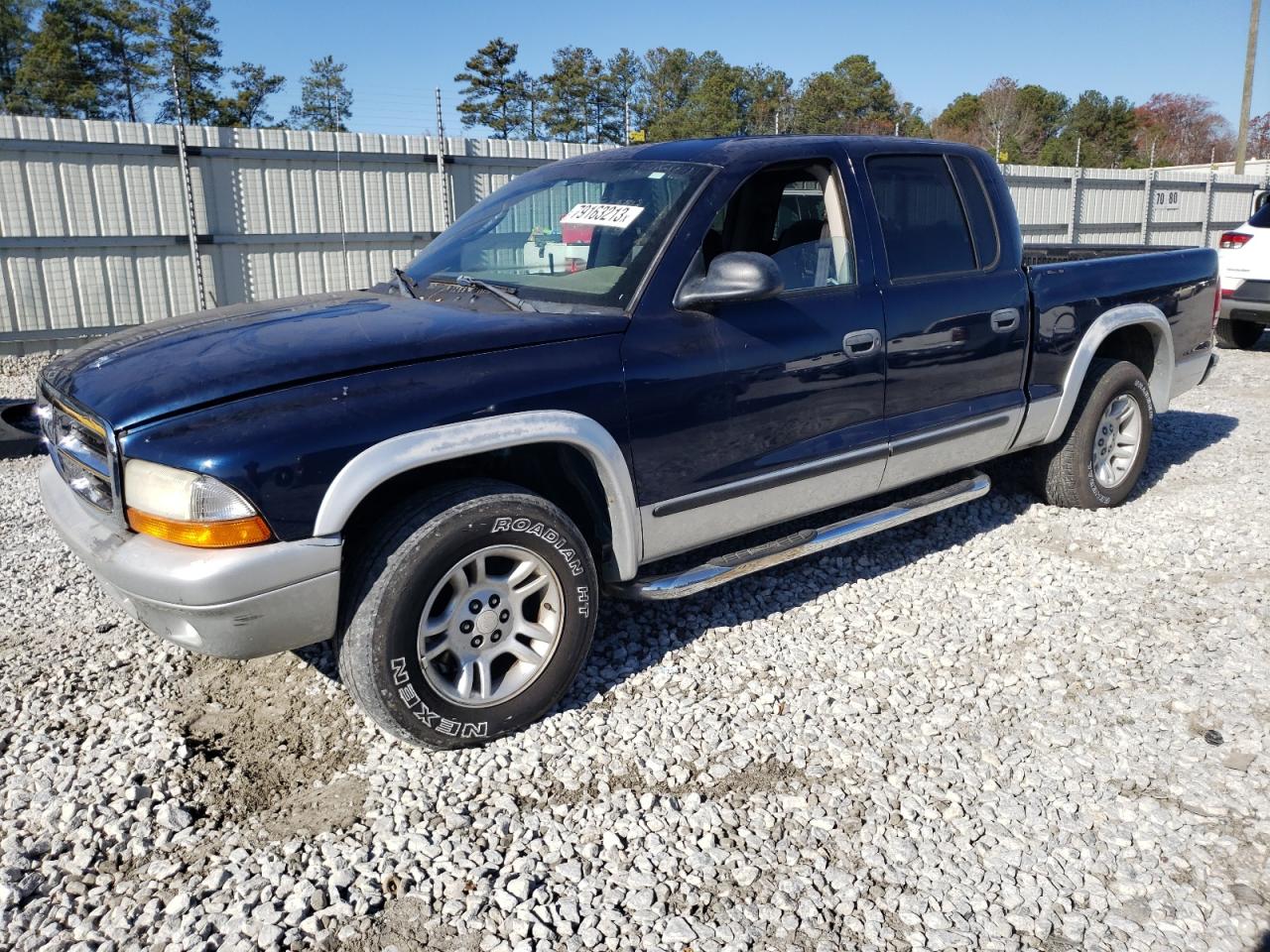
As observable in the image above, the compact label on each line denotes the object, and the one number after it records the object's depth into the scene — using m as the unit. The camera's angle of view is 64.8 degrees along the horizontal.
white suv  10.55
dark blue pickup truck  2.84
